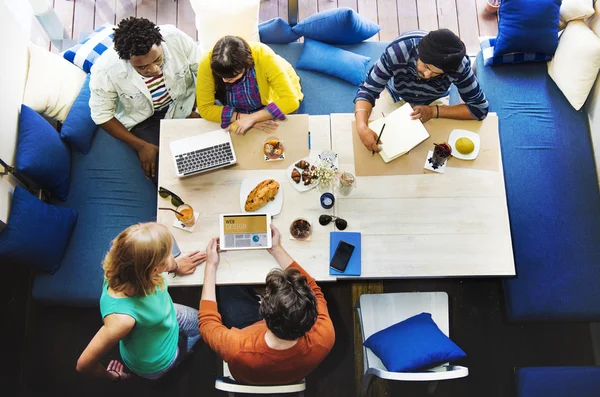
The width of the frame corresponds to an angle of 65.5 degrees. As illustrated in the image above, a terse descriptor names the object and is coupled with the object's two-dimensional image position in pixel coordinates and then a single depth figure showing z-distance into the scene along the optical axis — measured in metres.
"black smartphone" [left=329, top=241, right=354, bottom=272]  1.98
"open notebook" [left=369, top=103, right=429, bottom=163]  2.12
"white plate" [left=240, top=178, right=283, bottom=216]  2.07
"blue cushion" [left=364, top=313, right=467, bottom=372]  1.80
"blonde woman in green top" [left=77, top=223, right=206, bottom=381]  1.68
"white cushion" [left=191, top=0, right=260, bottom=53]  2.61
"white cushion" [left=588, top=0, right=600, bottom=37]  2.54
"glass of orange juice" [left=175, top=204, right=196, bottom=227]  2.03
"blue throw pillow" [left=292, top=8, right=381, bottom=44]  2.66
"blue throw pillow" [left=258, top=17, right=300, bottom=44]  2.73
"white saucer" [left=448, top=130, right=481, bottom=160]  2.13
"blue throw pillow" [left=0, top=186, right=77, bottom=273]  2.18
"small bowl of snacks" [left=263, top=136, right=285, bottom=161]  2.16
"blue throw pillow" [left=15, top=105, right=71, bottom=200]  2.30
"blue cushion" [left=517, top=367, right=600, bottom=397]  1.99
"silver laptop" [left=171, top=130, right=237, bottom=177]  2.13
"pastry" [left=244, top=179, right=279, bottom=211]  2.07
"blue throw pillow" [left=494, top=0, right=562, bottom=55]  2.54
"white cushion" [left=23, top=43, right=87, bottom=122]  2.47
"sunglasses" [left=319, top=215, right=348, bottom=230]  2.02
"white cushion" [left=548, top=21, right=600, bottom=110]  2.49
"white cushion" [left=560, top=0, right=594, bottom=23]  2.55
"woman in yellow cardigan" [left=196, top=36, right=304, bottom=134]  2.07
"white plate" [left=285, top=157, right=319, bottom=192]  2.10
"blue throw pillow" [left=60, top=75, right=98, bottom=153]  2.49
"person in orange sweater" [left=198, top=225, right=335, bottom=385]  1.62
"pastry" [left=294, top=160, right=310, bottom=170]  2.12
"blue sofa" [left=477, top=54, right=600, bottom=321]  2.29
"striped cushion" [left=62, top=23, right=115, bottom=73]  2.69
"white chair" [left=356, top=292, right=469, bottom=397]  2.13
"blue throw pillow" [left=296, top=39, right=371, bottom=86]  2.73
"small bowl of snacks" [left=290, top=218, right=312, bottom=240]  2.02
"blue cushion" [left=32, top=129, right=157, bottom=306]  2.36
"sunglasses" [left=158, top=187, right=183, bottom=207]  2.08
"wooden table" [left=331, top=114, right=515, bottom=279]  2.00
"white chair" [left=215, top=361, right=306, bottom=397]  1.64
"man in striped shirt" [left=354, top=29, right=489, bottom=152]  1.91
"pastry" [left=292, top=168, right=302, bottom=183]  2.11
